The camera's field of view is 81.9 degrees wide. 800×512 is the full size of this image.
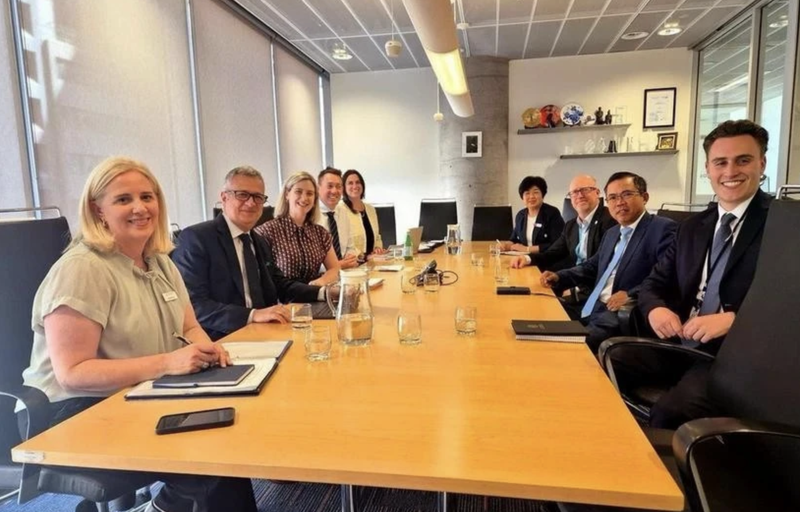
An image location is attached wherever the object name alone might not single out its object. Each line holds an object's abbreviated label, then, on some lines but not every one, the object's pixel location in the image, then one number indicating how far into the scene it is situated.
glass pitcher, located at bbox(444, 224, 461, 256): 3.65
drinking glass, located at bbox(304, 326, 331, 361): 1.28
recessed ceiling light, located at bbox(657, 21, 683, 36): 4.92
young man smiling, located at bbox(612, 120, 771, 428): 1.58
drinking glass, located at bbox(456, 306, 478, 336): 1.48
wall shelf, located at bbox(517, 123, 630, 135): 5.96
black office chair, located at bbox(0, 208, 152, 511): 1.08
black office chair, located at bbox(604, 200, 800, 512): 0.93
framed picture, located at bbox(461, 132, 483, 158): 6.09
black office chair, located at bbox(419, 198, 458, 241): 5.44
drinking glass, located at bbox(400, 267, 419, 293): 2.23
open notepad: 1.04
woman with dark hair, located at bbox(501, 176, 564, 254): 4.30
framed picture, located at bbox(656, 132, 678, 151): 5.82
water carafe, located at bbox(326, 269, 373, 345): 1.39
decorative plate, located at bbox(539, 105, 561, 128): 6.03
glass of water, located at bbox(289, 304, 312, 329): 1.54
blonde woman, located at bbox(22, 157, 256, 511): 1.11
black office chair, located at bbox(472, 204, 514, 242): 5.25
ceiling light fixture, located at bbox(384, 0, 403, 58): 3.95
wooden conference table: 0.72
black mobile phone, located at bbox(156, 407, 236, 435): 0.88
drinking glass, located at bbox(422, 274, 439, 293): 2.26
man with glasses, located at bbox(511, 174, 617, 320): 3.13
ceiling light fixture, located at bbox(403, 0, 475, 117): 1.96
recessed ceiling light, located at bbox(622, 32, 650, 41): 5.21
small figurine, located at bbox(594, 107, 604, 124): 5.92
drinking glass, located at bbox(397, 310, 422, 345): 1.39
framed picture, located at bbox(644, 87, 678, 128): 5.80
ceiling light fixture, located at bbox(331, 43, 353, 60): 5.52
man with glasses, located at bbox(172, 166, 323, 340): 1.75
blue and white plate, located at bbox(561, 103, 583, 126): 6.01
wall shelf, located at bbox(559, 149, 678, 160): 5.77
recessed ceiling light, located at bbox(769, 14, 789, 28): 3.98
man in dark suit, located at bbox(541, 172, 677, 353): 2.29
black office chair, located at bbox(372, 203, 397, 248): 5.42
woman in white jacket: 4.09
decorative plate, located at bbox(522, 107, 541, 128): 6.09
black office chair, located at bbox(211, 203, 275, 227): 3.32
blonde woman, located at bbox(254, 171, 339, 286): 2.51
